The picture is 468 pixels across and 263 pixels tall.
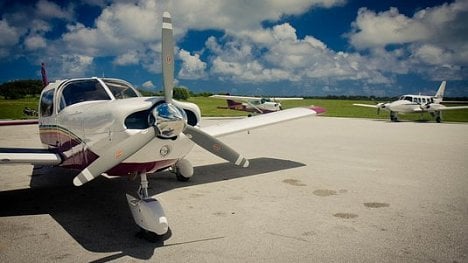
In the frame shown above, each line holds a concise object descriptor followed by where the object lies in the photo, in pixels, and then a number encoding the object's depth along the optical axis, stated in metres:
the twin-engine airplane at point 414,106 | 28.68
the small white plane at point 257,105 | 35.84
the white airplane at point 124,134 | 4.33
